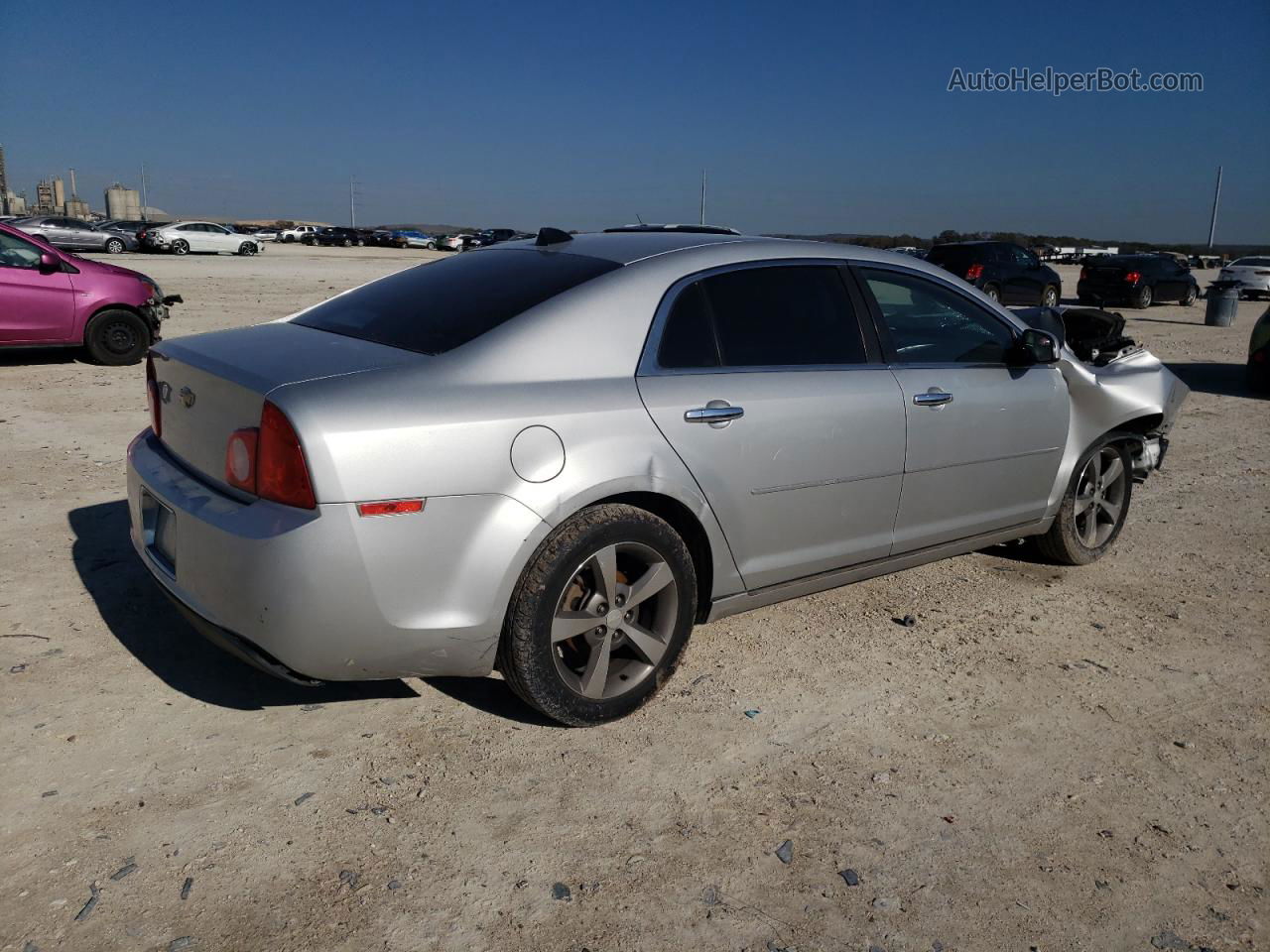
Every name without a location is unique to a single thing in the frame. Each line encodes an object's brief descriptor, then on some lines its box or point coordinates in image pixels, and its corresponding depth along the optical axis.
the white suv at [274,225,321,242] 69.94
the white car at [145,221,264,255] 43.94
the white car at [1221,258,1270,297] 28.89
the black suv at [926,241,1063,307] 23.56
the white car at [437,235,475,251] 64.00
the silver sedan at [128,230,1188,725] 2.94
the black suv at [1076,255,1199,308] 24.83
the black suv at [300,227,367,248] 67.50
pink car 9.88
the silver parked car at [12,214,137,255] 37.78
